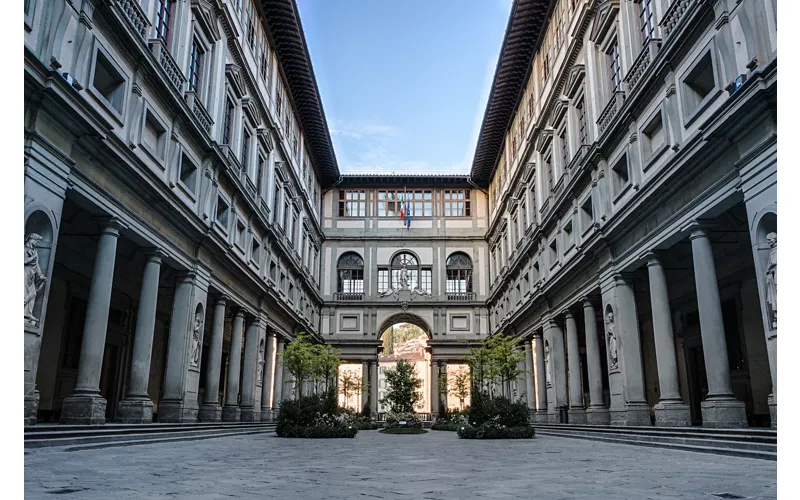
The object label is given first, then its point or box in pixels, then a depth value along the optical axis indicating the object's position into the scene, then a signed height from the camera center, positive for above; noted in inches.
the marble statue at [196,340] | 876.1 +67.4
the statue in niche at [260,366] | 1259.8 +42.0
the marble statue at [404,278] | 2020.2 +369.3
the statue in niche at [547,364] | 1255.7 +51.2
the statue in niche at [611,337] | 871.1 +75.7
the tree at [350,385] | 2046.0 +5.5
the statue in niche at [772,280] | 465.1 +86.4
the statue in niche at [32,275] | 446.0 +82.7
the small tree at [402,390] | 1421.0 -7.1
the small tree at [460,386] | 1764.5 +4.8
